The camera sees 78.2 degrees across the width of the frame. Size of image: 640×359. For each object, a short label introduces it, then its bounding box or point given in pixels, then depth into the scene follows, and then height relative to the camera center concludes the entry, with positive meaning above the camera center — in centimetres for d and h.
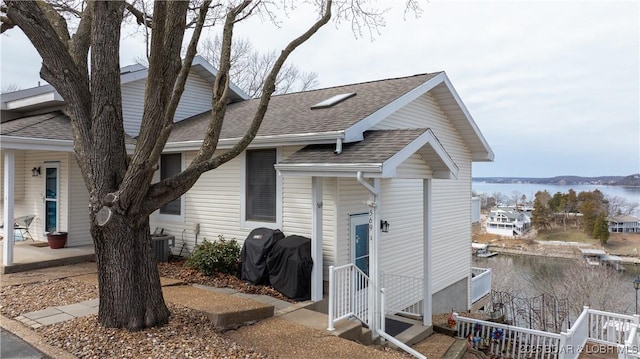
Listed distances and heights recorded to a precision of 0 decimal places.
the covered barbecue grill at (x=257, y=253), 741 -131
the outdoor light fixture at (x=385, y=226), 808 -86
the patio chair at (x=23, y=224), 1098 -108
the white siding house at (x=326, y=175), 673 +17
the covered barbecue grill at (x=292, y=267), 692 -147
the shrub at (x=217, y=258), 809 -152
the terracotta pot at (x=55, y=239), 984 -135
